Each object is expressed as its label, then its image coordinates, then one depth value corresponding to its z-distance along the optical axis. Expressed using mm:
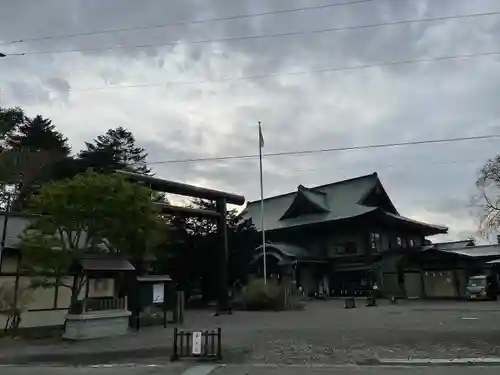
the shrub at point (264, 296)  28750
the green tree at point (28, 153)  22528
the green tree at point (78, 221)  15953
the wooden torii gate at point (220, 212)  24000
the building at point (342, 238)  42469
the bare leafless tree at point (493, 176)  37719
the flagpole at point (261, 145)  31969
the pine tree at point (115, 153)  42125
